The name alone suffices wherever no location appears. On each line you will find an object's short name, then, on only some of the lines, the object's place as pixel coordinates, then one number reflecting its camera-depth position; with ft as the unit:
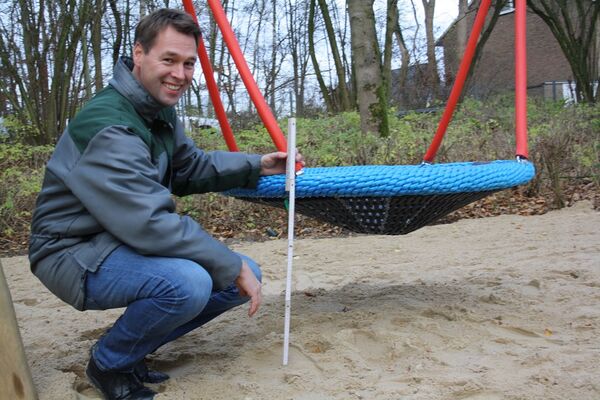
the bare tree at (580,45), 35.12
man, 5.58
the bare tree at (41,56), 29.81
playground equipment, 7.00
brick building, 74.69
